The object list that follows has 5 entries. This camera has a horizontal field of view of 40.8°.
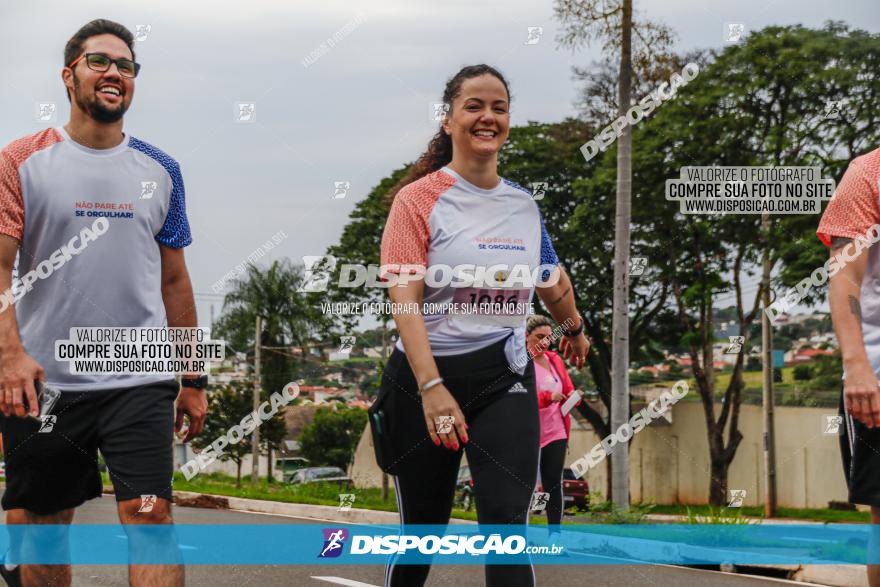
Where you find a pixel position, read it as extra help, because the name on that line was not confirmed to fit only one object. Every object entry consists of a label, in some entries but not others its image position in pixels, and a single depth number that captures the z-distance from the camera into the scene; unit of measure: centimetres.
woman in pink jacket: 799
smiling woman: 379
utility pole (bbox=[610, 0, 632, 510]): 1146
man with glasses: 378
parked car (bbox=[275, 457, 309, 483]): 5592
